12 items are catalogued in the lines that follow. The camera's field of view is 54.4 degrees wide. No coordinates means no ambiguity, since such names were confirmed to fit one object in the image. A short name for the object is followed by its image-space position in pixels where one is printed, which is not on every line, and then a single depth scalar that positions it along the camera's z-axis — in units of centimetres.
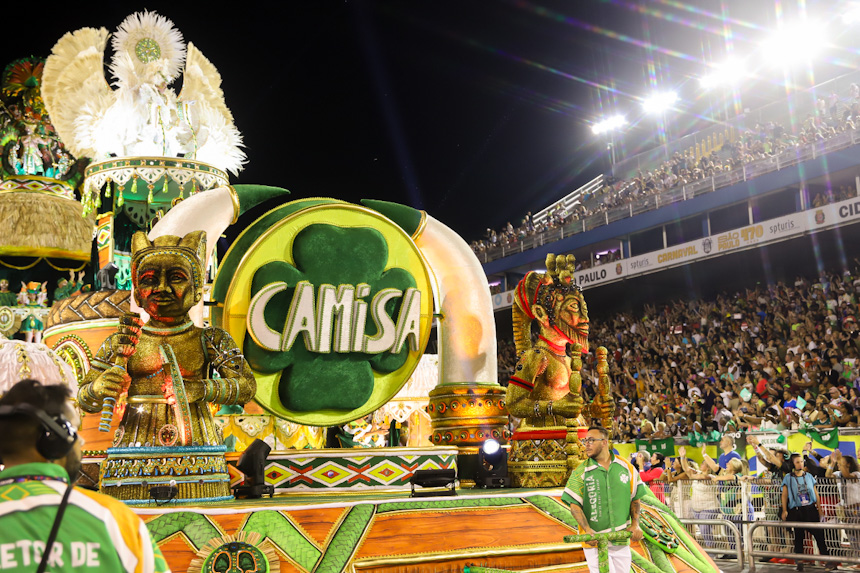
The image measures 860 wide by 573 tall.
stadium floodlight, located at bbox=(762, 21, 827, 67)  2627
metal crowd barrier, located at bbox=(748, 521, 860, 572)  831
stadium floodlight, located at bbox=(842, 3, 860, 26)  2542
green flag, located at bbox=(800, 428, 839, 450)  1111
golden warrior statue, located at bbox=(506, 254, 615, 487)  634
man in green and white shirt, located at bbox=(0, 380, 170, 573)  196
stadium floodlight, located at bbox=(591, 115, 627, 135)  3281
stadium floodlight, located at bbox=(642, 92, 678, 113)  3225
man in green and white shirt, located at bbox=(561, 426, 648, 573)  495
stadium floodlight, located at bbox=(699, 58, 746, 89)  2917
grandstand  1828
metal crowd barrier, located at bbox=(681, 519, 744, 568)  920
